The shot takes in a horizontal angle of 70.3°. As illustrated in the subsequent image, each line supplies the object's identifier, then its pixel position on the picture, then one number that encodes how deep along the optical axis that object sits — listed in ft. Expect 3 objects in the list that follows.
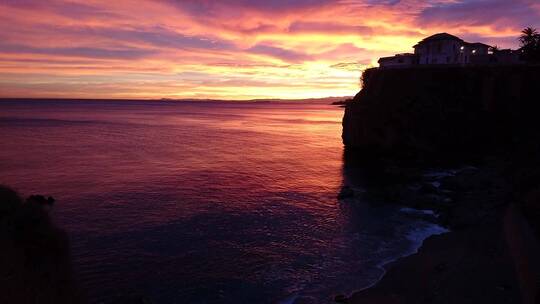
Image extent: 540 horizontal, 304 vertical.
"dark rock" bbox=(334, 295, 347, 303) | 60.44
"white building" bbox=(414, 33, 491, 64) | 225.56
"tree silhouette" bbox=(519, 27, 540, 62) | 237.23
